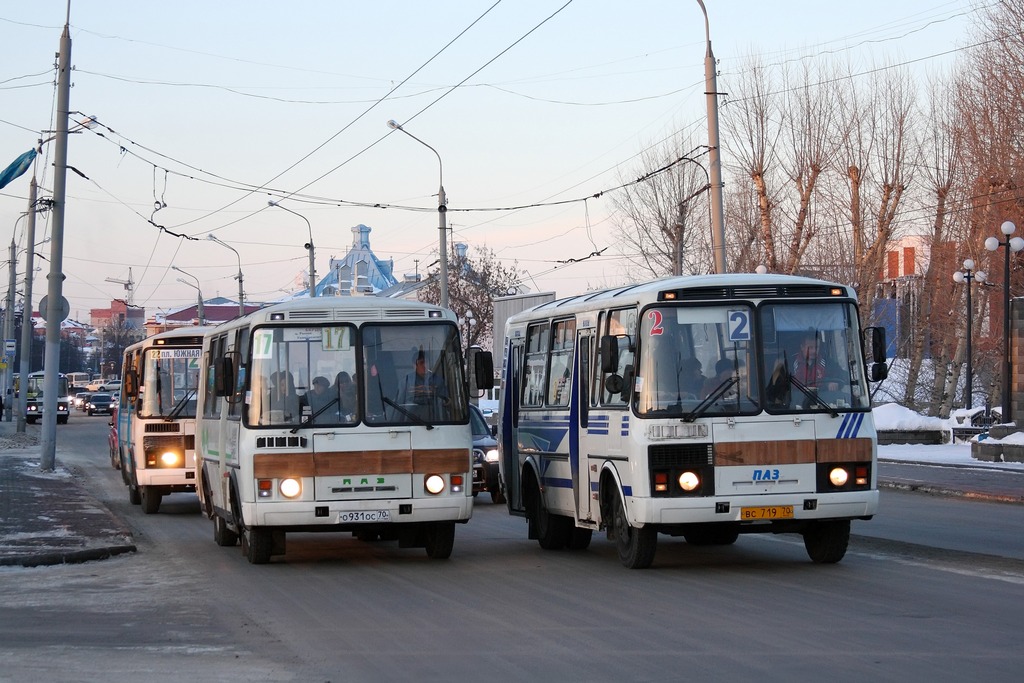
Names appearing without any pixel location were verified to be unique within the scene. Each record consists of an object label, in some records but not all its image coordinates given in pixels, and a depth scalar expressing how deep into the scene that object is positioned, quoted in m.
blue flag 33.66
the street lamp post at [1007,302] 33.75
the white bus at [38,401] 78.75
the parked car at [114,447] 33.97
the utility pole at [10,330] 68.50
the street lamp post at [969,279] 43.20
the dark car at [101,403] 92.75
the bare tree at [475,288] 85.31
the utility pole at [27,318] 46.84
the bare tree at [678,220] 56.03
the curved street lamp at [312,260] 54.72
